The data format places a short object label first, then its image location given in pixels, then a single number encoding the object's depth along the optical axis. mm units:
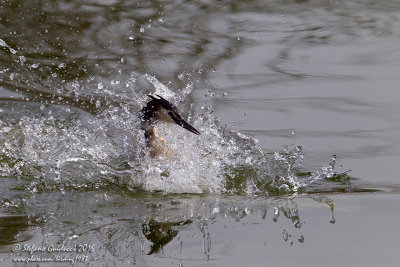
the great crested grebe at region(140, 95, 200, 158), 12375
